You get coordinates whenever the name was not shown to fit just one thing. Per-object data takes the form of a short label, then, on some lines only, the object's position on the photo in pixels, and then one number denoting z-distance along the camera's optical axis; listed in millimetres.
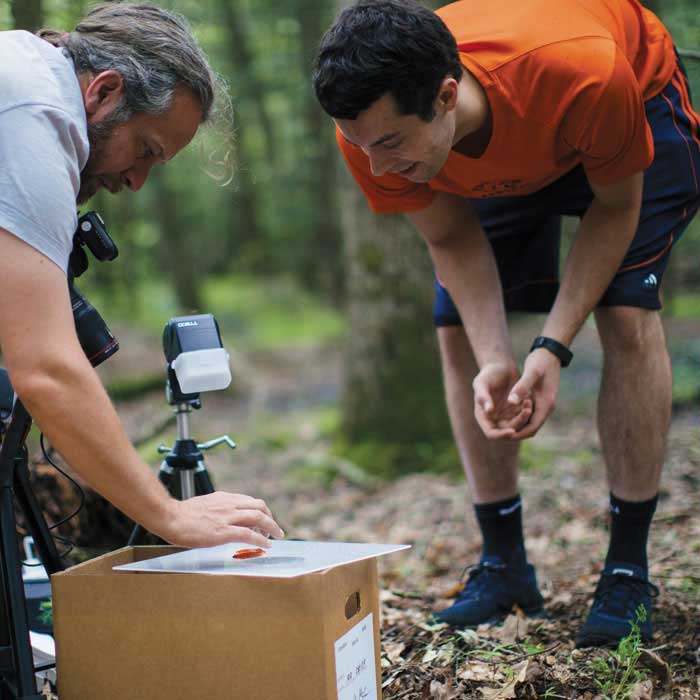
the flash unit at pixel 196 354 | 1935
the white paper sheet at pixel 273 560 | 1536
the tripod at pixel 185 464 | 2148
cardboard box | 1465
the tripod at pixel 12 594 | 1624
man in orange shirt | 2096
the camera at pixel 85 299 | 1783
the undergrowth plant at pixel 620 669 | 1931
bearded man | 1472
